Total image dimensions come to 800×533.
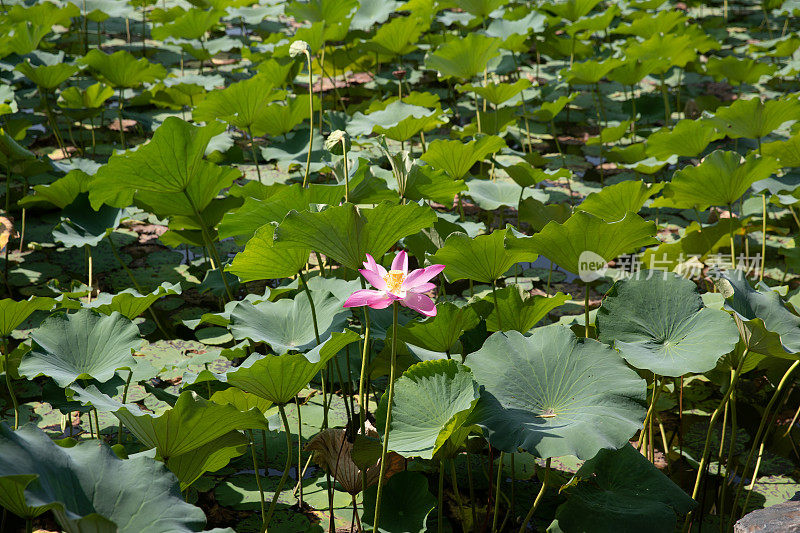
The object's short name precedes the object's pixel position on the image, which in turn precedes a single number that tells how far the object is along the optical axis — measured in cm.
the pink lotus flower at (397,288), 542
